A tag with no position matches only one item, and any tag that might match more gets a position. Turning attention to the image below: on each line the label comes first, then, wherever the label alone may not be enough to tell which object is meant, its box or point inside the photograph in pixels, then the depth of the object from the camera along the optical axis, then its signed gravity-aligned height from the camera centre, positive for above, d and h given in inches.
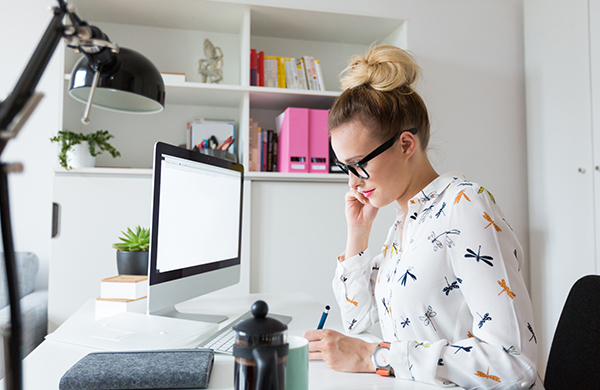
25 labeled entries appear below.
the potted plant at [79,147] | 75.9 +12.0
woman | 29.2 -4.0
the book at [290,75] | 90.2 +29.9
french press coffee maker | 18.8 -6.1
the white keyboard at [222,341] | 32.6 -10.4
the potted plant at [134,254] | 50.3 -4.9
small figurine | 89.6 +31.9
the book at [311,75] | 91.3 +30.3
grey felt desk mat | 23.7 -9.2
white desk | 27.1 -10.8
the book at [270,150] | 88.0 +13.5
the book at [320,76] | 90.9 +30.1
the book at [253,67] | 87.8 +30.6
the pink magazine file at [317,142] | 86.4 +14.9
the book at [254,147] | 86.5 +13.8
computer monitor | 38.6 -1.4
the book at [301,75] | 90.9 +30.1
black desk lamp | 11.0 +5.7
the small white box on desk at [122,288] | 44.4 -7.9
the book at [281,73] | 89.8 +30.1
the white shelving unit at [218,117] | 76.7 +17.9
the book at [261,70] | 88.8 +30.5
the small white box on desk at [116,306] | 44.0 -9.8
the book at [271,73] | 89.3 +30.1
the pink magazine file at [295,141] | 84.7 +15.0
